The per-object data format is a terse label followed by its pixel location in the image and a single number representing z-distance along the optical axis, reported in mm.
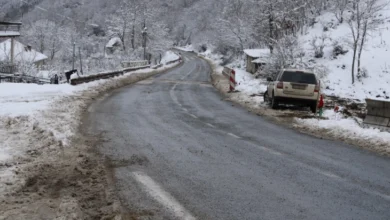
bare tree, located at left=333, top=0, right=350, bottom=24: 41094
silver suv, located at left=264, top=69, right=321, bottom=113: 15164
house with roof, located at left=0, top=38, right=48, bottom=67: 60888
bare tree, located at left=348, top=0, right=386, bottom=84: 30056
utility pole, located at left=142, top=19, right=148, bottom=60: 74800
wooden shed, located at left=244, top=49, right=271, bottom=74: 44262
